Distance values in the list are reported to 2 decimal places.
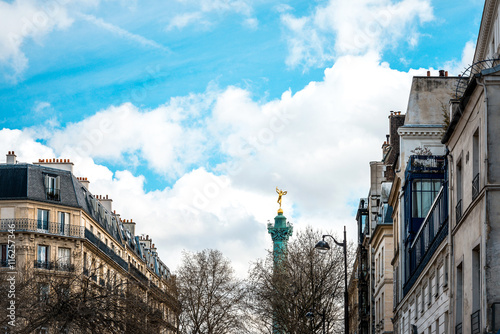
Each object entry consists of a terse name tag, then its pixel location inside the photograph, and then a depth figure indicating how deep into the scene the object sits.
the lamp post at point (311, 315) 49.58
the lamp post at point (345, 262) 38.06
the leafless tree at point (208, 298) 70.38
